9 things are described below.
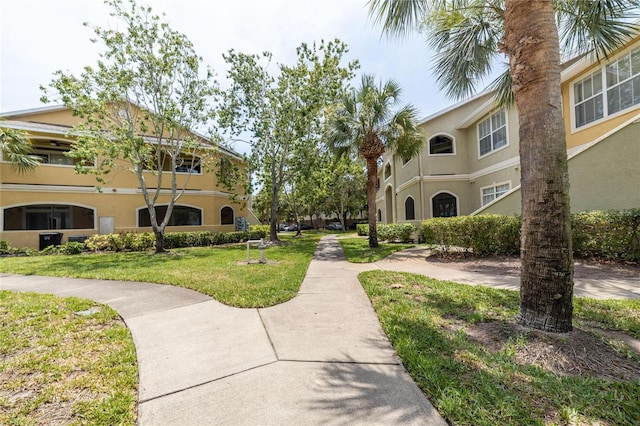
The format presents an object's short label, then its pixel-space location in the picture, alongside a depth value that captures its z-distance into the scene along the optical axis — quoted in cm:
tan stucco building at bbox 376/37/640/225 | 827
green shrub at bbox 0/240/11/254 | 1362
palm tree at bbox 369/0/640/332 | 325
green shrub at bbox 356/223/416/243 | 1628
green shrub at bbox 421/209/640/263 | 722
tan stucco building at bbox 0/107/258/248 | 1566
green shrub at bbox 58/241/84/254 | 1379
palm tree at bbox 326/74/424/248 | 1252
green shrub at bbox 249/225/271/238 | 2317
